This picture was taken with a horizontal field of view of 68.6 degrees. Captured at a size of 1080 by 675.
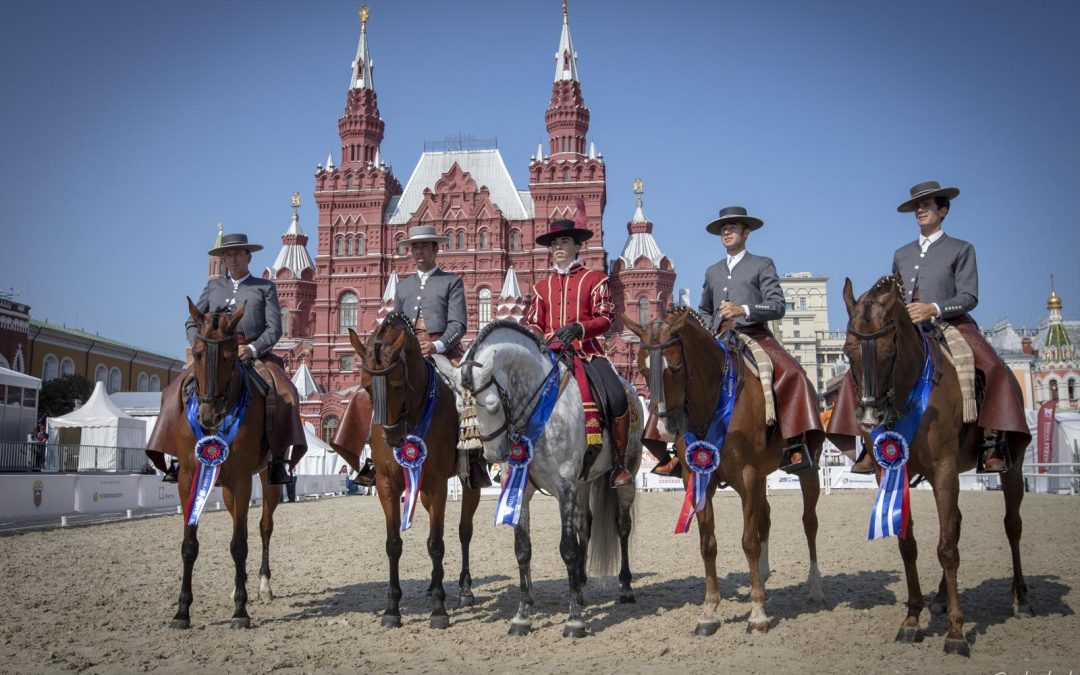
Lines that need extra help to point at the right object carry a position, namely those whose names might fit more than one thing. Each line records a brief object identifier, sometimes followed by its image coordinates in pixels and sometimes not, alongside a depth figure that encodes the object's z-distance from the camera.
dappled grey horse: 6.27
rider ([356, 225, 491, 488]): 8.27
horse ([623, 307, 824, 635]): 6.13
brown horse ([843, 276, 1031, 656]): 5.73
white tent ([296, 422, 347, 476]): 35.06
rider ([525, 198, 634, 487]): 7.51
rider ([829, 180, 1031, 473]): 6.20
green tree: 54.97
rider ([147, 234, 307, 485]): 7.82
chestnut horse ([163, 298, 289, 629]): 6.68
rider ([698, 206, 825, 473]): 6.70
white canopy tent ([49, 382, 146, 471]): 32.06
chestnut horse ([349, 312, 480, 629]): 6.55
